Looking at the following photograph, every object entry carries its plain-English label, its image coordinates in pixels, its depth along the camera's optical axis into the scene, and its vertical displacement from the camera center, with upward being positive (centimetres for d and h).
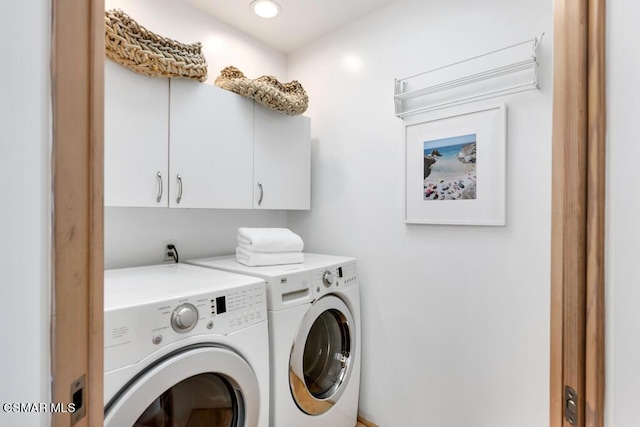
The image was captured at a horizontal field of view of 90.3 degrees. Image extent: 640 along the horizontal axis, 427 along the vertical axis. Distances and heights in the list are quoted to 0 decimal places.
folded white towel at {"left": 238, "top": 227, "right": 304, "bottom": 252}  167 -15
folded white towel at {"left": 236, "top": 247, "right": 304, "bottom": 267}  166 -25
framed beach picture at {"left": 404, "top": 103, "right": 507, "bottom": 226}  148 +23
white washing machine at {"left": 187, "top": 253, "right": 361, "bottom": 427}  139 -64
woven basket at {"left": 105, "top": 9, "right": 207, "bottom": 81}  128 +69
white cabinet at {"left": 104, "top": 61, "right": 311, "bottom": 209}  137 +33
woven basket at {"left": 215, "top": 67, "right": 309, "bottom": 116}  176 +69
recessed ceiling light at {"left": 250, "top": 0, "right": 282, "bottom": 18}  185 +122
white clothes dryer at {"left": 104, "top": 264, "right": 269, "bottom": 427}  91 -46
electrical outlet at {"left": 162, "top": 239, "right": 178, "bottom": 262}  182 -24
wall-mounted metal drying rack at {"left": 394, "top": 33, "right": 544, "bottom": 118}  140 +64
